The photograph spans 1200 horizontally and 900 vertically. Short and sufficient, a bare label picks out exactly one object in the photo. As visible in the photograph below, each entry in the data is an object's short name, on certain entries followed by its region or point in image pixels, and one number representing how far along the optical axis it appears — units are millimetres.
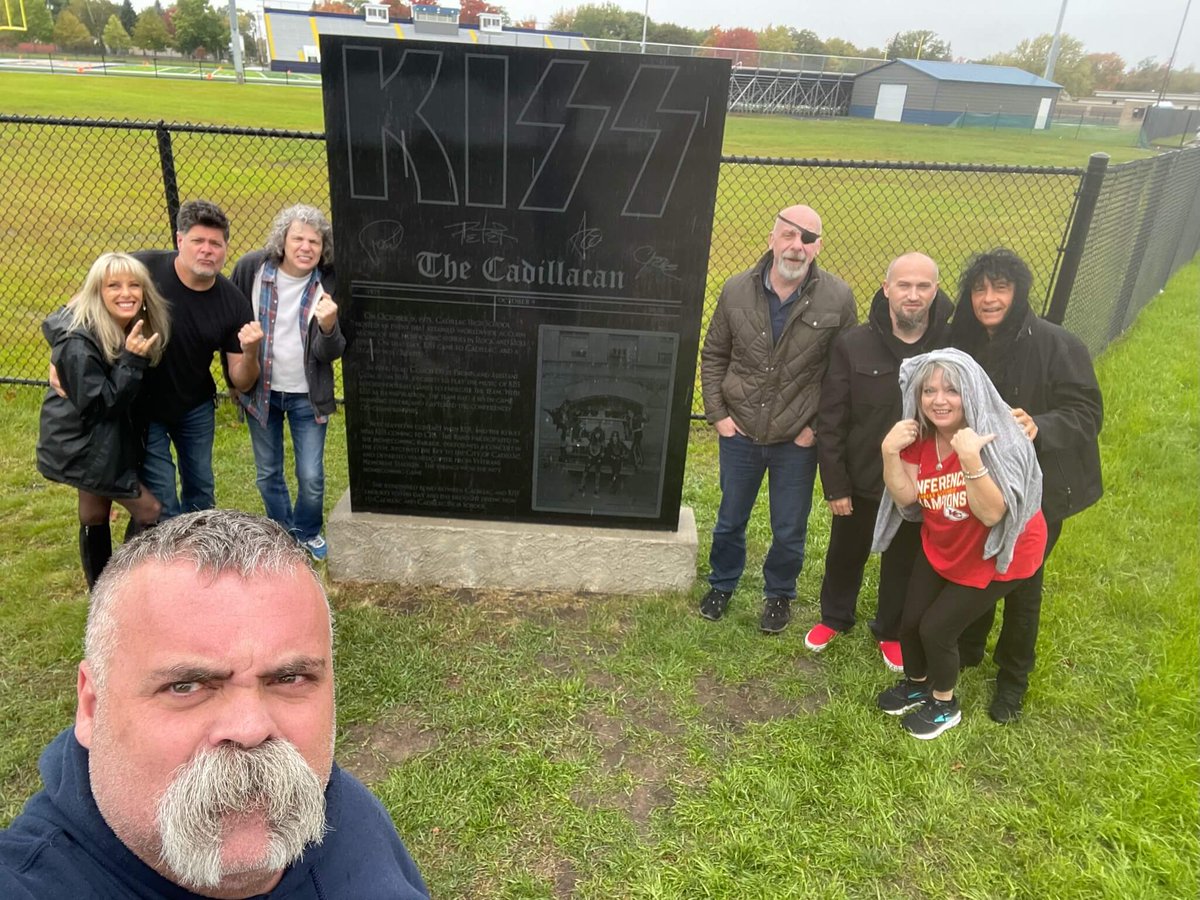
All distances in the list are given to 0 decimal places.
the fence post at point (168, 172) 5097
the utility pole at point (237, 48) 48903
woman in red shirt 2875
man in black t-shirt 3504
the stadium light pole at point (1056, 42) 48569
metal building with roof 52938
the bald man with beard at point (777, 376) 3529
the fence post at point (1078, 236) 4727
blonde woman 3123
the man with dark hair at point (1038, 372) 3051
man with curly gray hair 3748
